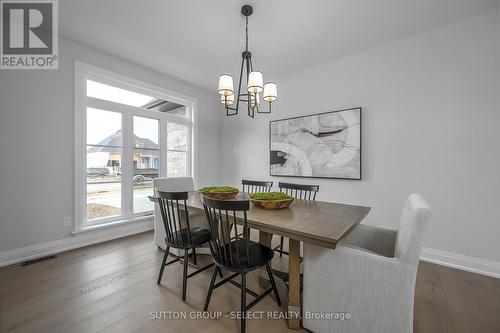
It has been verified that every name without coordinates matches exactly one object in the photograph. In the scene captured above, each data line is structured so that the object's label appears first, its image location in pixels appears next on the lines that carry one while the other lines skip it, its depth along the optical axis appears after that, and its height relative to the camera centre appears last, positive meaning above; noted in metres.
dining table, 1.29 -0.41
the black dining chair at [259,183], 2.88 -0.26
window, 2.91 +0.34
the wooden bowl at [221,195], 2.17 -0.31
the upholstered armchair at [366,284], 1.16 -0.72
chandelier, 1.91 +0.75
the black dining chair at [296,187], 2.50 -0.27
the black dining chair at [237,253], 1.42 -0.68
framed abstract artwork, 3.01 +0.32
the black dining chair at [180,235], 1.82 -0.68
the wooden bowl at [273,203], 1.86 -0.34
